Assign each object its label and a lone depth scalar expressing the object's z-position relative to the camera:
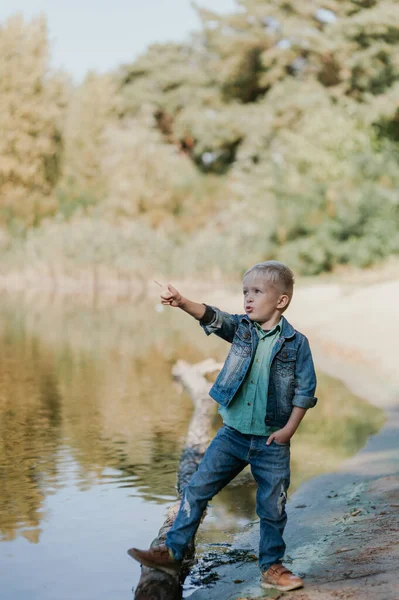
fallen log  4.09
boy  4.05
